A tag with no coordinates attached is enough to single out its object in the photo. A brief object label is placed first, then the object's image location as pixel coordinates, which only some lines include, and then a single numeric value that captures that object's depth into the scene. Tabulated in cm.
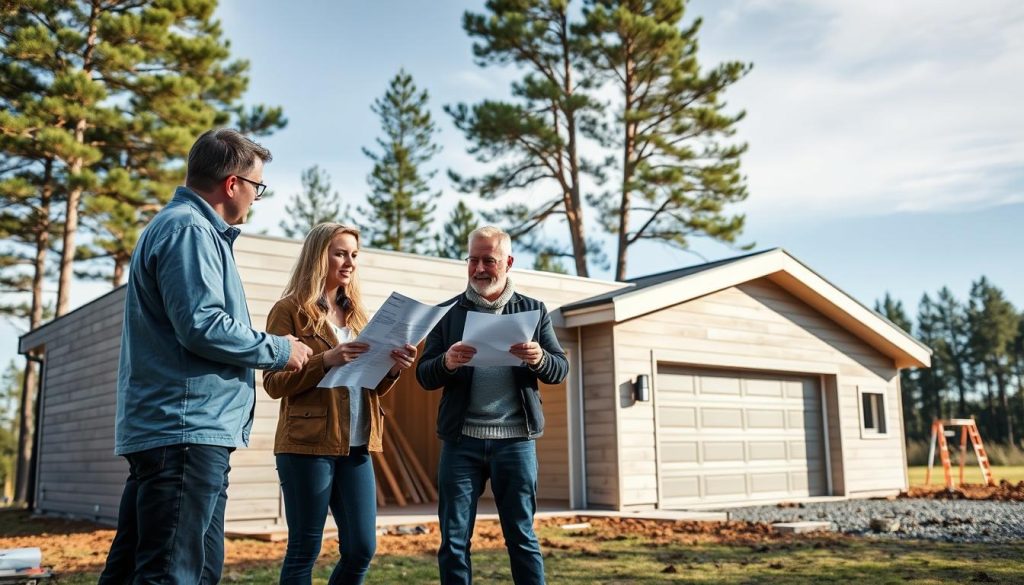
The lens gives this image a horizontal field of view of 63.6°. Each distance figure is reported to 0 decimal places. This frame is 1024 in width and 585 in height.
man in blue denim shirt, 199
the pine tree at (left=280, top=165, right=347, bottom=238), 2650
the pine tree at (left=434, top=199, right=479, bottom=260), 2419
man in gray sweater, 308
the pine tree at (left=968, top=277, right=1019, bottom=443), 4512
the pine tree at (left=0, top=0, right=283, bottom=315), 1625
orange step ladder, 1353
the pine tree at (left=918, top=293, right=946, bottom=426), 4459
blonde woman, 280
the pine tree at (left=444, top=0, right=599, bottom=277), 2033
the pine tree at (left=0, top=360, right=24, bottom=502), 3950
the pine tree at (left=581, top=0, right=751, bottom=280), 2045
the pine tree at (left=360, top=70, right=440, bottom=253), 2603
